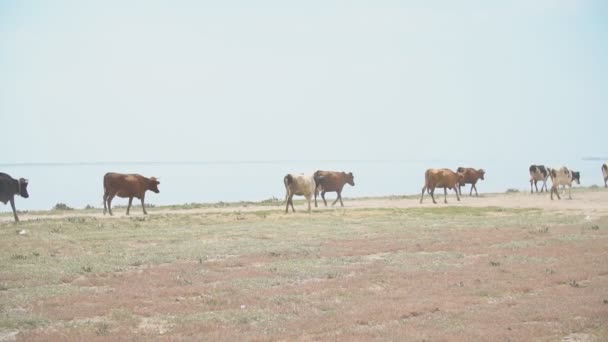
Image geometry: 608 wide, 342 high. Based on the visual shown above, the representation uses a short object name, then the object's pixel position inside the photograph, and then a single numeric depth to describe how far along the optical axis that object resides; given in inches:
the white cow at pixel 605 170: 2094.5
